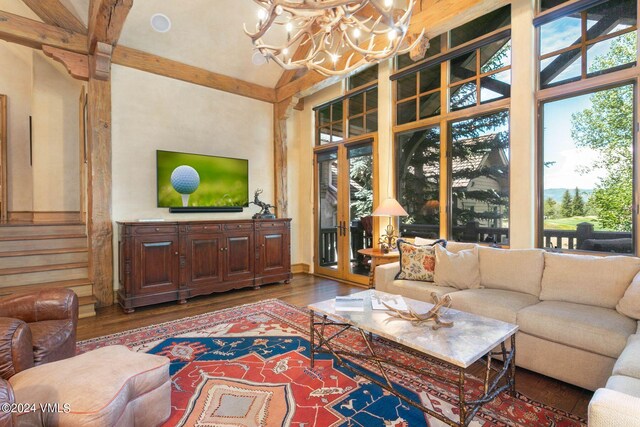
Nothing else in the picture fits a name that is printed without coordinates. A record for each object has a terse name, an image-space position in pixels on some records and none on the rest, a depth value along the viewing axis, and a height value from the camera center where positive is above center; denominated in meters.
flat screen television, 4.59 +0.47
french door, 5.13 +0.06
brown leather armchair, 1.61 -0.69
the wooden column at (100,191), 4.02 +0.27
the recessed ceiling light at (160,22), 4.23 +2.53
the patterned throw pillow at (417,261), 3.30 -0.54
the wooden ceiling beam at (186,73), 4.32 +2.08
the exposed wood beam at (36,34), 3.52 +2.06
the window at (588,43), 2.77 +1.53
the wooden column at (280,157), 5.76 +0.98
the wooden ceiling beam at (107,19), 3.11 +1.99
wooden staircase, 3.66 -0.60
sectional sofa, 1.98 -0.73
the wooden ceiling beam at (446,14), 3.15 +2.01
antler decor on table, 1.99 -0.69
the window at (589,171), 2.79 +0.35
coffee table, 1.64 -0.73
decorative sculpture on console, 5.15 +0.01
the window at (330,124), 5.55 +1.55
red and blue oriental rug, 1.85 -1.19
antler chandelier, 1.79 +1.25
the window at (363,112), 4.97 +1.56
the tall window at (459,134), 3.55 +0.94
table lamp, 3.89 -0.04
